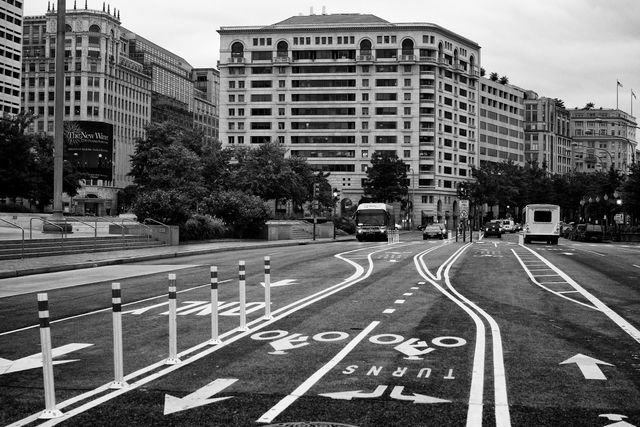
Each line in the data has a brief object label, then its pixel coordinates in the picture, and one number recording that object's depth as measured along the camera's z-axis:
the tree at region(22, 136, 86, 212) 65.44
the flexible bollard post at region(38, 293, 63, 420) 6.47
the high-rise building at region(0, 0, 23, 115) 112.31
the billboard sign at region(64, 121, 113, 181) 108.69
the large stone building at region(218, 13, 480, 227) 129.00
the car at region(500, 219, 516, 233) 104.15
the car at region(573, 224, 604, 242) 64.56
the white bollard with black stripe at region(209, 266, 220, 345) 10.20
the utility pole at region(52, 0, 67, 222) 33.00
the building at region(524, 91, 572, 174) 189.50
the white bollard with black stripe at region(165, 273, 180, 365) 8.88
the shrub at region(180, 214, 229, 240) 42.66
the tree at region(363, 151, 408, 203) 116.75
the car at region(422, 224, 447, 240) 70.06
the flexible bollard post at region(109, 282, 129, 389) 7.55
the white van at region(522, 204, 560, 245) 52.25
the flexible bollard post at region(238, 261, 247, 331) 11.47
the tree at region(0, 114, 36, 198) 60.56
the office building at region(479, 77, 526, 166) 148.75
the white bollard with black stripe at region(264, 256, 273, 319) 12.66
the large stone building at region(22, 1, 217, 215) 150.50
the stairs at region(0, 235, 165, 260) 27.55
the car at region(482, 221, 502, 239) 73.00
